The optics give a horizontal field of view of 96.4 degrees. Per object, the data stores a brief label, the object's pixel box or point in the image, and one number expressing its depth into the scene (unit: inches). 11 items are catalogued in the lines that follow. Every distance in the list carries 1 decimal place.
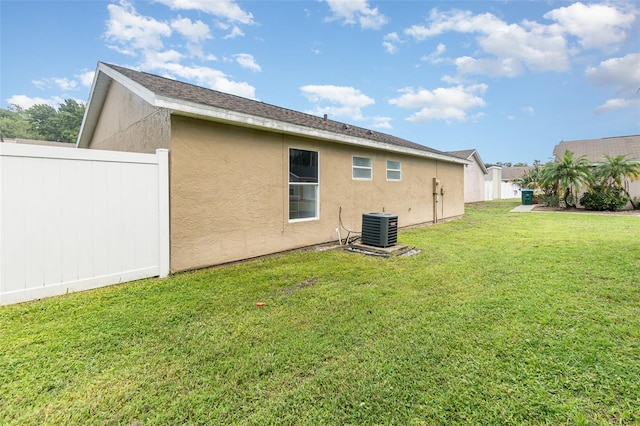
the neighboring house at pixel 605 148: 699.7
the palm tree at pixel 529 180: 941.7
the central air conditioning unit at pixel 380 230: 266.8
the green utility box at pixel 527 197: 799.1
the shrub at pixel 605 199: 606.2
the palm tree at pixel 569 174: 623.2
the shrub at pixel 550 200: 698.8
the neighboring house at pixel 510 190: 1242.0
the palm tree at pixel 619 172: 592.4
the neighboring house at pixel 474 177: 926.4
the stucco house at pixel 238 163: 196.4
